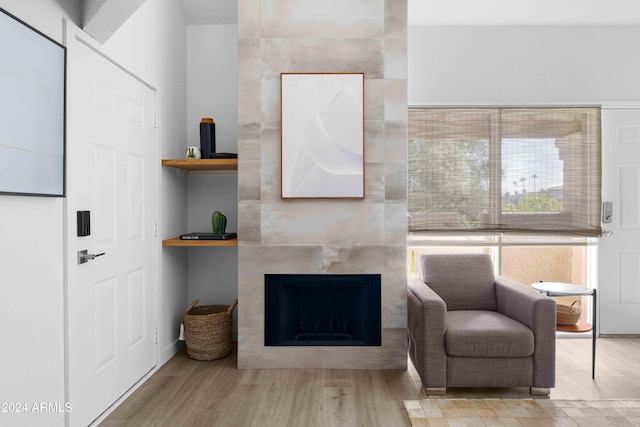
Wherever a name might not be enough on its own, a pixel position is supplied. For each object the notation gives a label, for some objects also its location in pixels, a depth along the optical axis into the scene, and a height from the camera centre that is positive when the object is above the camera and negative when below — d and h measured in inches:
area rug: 87.3 -43.3
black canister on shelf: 130.3 +21.7
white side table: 114.6 -22.9
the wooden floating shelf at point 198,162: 123.3 +13.4
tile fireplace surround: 120.5 +7.8
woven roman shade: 148.0 +15.5
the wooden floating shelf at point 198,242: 123.3 -9.6
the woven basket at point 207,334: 126.6 -37.2
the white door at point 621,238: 149.4 -10.1
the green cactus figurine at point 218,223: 132.0 -4.3
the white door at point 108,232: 84.2 -5.5
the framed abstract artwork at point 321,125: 119.7 +23.3
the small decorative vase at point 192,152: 126.9 +16.7
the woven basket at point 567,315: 120.6 -29.9
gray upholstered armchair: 101.3 -33.1
